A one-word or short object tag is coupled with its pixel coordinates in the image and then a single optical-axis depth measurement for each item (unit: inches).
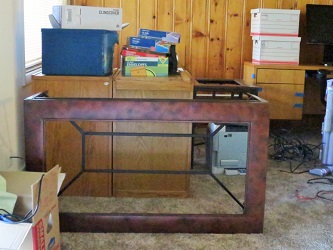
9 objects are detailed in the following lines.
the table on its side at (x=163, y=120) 83.9
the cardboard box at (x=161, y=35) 110.3
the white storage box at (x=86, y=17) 98.6
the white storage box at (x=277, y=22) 161.9
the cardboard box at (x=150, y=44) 106.8
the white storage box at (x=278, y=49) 163.8
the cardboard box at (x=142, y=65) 105.0
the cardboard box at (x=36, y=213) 59.7
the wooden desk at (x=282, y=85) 163.2
